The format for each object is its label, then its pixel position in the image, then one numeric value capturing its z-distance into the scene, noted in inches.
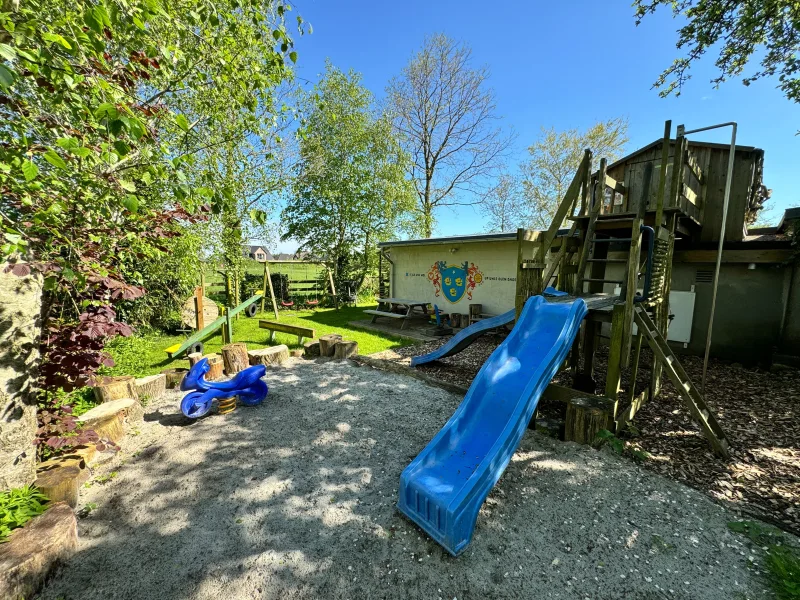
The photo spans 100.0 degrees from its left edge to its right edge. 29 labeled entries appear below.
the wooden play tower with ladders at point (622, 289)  145.1
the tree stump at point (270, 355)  254.4
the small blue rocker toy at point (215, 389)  164.4
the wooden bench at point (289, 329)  297.6
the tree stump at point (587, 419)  144.8
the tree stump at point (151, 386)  188.2
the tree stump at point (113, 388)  167.2
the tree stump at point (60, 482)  99.3
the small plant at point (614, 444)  142.3
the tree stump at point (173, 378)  210.5
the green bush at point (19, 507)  83.8
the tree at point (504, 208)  960.9
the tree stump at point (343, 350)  276.8
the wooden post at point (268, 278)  444.0
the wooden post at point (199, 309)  309.4
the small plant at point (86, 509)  106.4
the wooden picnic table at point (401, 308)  418.0
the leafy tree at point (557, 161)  834.2
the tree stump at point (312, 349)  286.7
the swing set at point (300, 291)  595.1
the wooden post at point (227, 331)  304.5
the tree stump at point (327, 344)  280.1
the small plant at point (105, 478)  123.0
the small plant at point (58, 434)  107.8
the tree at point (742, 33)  233.6
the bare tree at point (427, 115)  778.8
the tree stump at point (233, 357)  234.1
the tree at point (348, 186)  623.2
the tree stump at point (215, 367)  216.1
